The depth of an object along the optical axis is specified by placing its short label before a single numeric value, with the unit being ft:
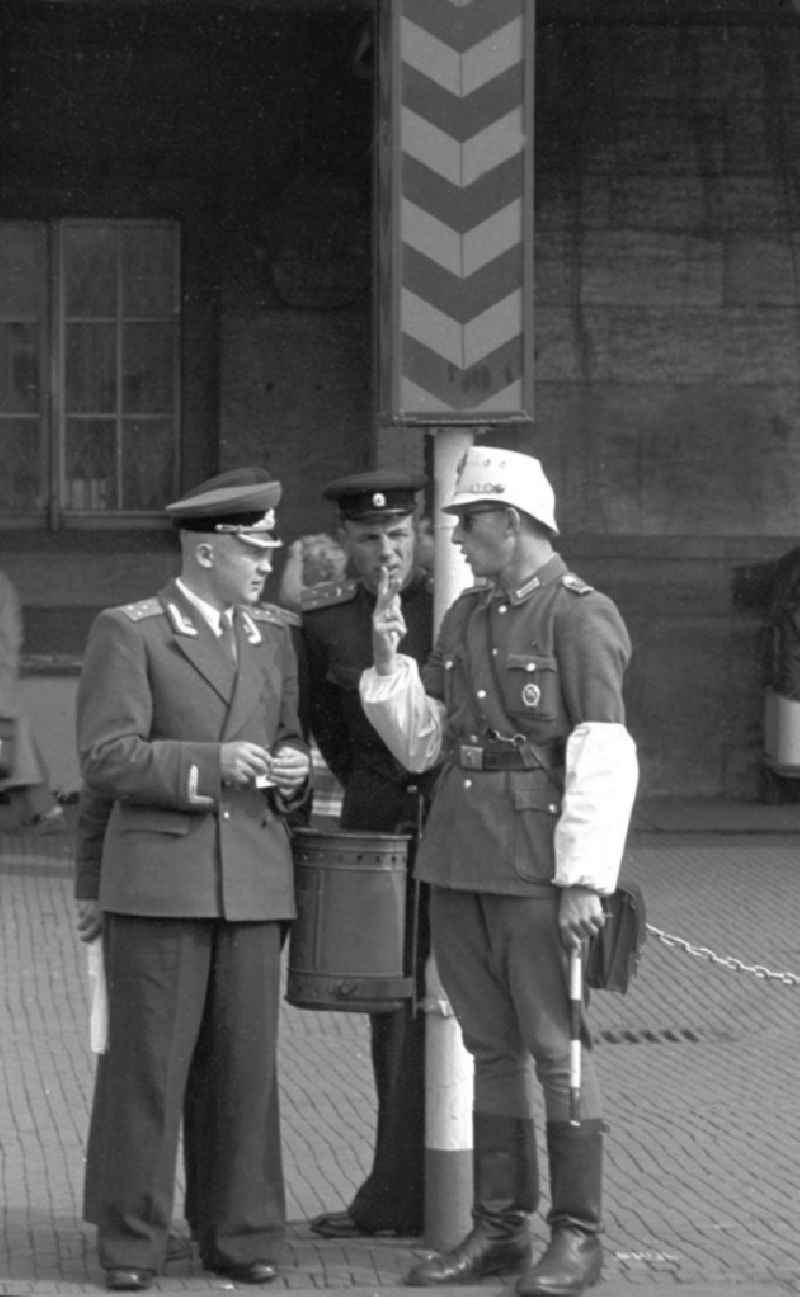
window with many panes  52.80
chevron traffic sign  21.52
